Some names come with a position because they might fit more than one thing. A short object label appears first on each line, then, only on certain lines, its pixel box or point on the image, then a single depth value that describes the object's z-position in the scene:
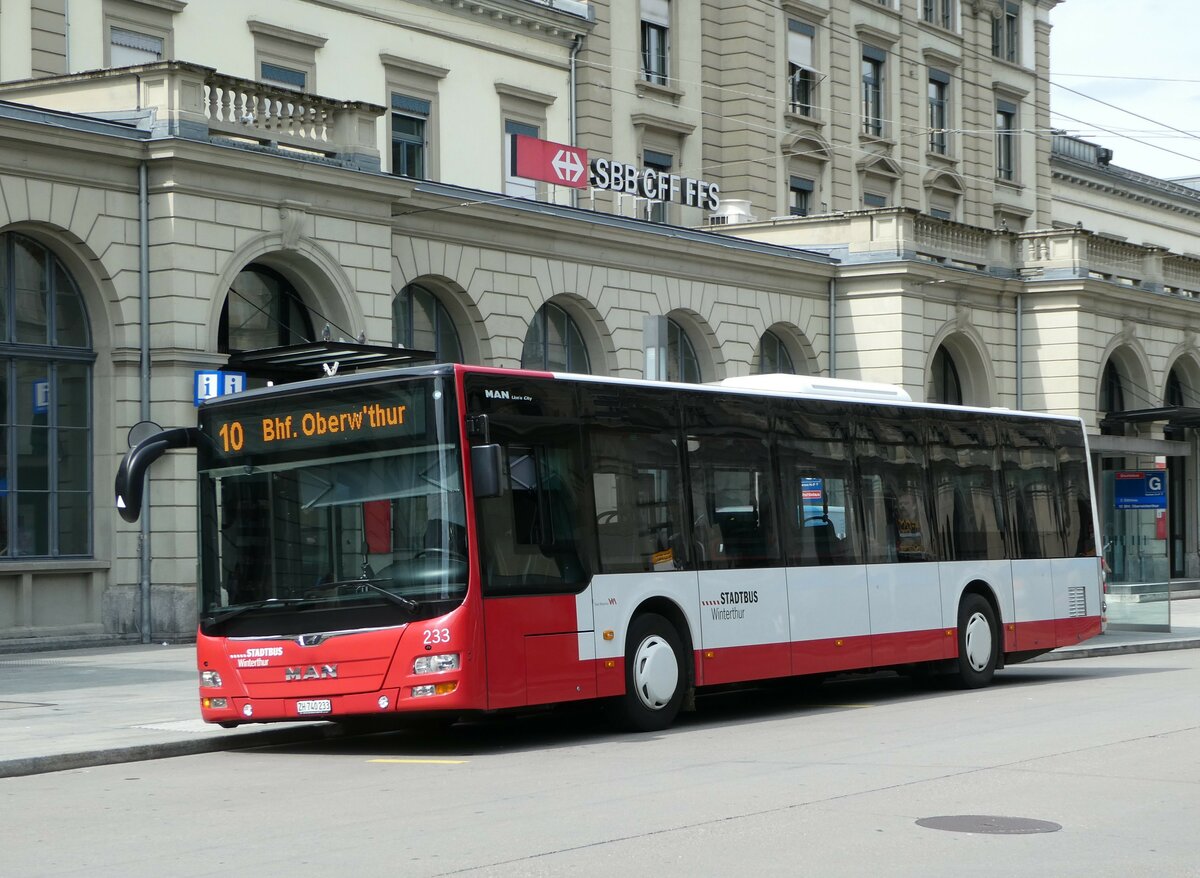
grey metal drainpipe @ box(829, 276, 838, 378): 38.78
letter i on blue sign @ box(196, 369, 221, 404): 23.88
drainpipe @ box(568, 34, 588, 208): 39.41
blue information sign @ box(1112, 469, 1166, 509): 34.75
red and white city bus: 13.28
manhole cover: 9.35
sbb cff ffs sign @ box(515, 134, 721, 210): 31.78
